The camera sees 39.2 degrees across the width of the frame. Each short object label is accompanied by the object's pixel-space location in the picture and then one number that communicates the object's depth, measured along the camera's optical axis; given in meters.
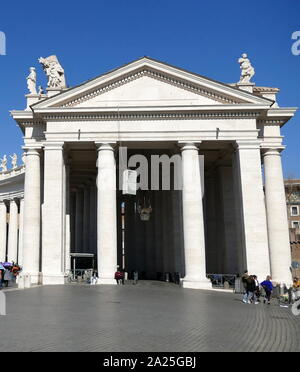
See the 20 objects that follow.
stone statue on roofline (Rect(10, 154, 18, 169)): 70.06
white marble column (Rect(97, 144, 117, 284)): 34.25
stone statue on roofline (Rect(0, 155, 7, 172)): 71.94
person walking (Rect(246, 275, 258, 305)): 22.91
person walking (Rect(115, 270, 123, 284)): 33.19
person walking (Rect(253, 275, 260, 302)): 23.84
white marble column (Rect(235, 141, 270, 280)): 34.06
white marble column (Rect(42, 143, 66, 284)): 34.25
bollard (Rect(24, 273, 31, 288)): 31.30
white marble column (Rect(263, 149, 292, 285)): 36.31
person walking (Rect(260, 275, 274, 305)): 23.27
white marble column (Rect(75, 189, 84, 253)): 55.29
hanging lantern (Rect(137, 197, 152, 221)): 39.31
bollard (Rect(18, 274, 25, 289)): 31.04
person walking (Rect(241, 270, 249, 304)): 23.44
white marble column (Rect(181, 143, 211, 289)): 33.91
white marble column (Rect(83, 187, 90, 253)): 52.38
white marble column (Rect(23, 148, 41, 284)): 36.50
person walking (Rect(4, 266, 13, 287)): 31.62
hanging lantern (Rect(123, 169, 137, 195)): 36.12
